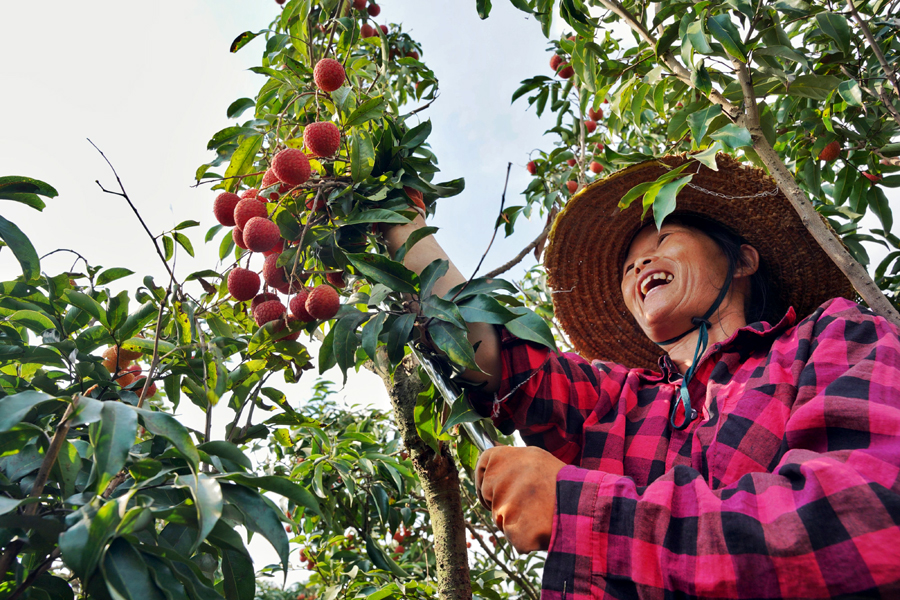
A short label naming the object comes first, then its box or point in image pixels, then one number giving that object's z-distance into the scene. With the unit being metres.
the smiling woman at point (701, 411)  0.57
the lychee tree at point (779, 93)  1.15
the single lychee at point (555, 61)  2.97
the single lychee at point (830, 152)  1.60
